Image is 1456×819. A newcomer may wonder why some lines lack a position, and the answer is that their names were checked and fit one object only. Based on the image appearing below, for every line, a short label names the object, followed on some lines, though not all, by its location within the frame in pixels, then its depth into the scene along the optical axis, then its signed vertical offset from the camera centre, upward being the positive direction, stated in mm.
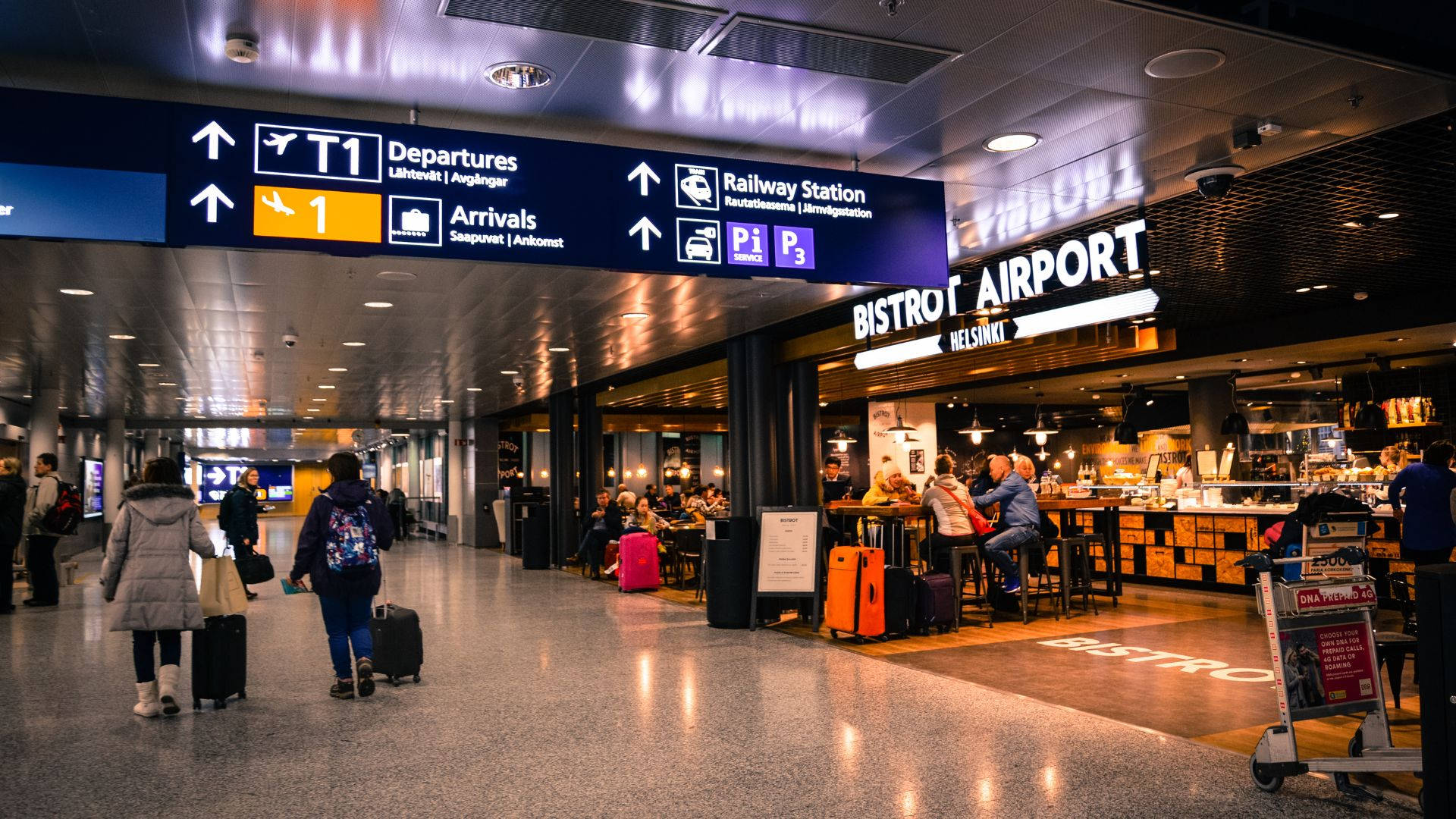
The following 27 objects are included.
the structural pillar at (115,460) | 21203 +966
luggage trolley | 3986 -786
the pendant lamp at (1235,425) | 14734 +658
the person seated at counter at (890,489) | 11078 -77
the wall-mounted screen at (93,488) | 20953 +418
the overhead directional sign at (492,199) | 3982 +1265
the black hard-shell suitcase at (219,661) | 6020 -922
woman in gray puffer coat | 5758 -406
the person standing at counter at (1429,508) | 6914 -292
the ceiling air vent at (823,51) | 3770 +1645
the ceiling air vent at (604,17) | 3518 +1651
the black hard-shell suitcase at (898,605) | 8453 -1007
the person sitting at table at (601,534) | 14602 -601
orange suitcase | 8289 -890
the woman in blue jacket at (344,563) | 6223 -381
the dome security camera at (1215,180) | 5477 +1557
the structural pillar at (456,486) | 22844 +223
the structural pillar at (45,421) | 15469 +1327
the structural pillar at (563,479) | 16650 +215
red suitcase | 12758 -917
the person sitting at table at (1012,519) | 9164 -373
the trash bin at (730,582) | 9305 -862
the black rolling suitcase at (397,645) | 6625 -946
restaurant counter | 10419 -754
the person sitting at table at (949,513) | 9219 -296
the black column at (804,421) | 10805 +671
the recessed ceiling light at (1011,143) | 5008 +1640
